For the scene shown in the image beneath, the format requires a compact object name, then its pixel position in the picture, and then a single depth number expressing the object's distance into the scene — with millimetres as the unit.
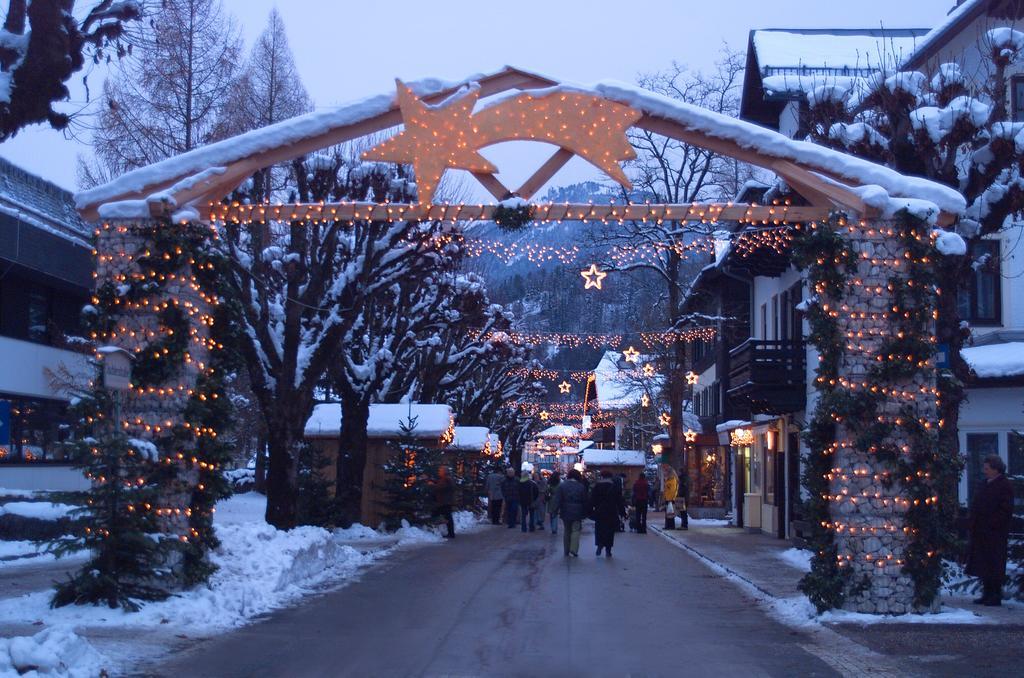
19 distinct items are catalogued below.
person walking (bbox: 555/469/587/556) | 24344
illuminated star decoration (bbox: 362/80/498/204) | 14578
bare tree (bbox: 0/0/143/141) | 12617
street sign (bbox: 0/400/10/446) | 29047
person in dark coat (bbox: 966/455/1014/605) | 14789
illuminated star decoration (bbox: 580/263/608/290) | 20609
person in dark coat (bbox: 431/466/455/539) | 31078
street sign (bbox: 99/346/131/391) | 13125
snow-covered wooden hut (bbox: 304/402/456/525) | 32656
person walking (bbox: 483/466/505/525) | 41031
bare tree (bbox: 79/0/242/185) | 24609
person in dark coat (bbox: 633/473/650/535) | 35094
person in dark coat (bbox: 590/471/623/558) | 24266
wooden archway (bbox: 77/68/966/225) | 14664
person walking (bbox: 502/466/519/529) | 38094
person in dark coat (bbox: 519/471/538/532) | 35562
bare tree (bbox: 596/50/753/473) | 37406
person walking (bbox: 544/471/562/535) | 32762
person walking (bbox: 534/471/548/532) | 36688
